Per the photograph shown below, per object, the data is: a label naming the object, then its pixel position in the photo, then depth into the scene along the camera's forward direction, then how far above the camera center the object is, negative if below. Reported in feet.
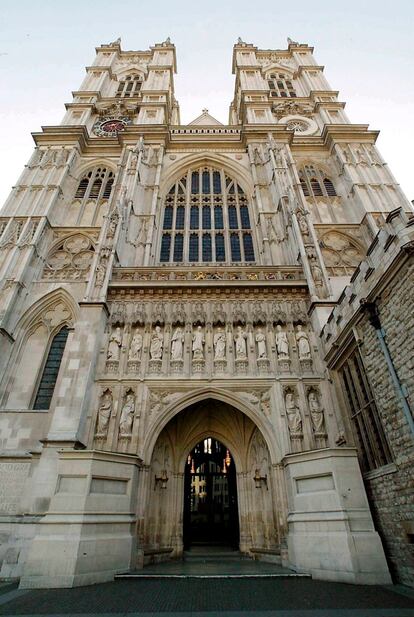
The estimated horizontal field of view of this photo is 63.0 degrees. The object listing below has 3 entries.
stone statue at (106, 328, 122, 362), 35.68 +17.39
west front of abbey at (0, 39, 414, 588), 23.47 +14.86
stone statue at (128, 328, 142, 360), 35.78 +17.19
